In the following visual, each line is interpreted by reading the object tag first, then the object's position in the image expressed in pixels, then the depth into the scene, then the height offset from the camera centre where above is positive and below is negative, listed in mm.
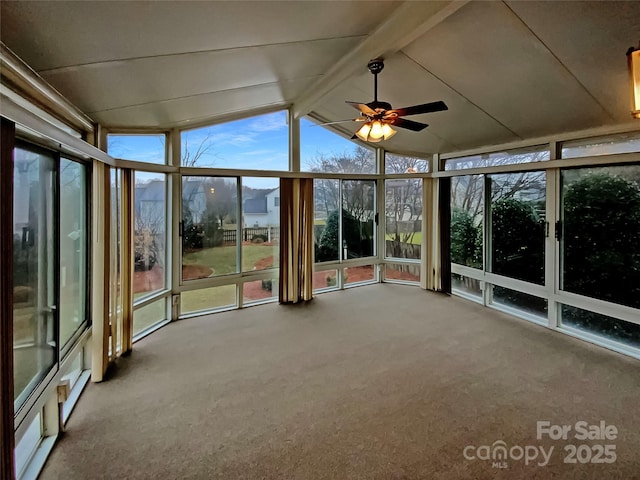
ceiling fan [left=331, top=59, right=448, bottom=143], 2779 +1112
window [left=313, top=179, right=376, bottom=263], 5902 +385
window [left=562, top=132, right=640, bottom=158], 3494 +1063
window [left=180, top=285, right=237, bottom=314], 4777 -893
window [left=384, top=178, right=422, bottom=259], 6289 +431
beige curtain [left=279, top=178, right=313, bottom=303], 5273 +7
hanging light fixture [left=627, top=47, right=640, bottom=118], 1488 +731
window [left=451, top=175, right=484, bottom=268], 5363 +331
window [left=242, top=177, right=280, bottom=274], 5180 +256
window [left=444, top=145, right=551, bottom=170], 4402 +1219
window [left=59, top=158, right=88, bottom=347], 2770 -68
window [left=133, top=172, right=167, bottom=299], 4062 +91
